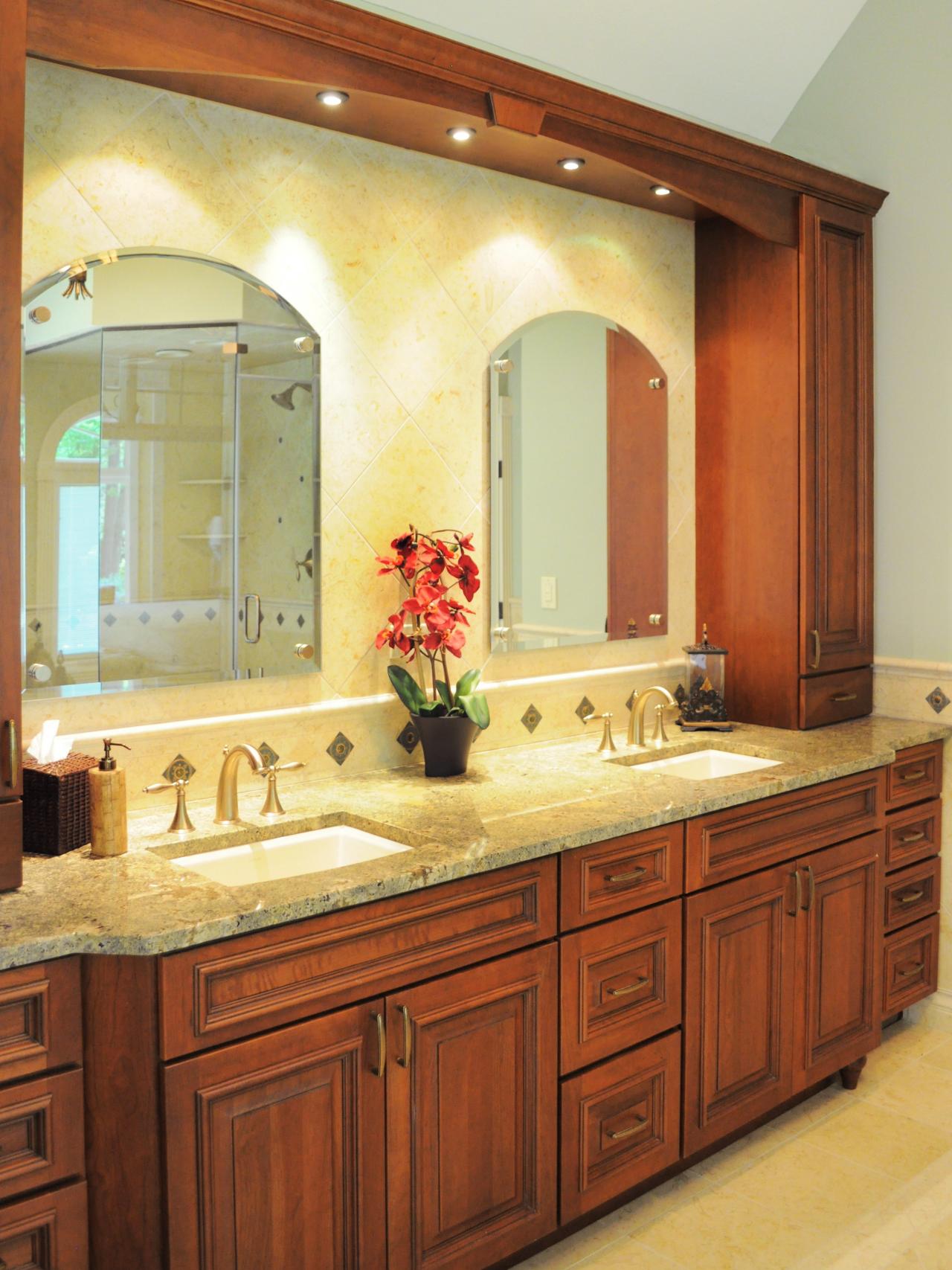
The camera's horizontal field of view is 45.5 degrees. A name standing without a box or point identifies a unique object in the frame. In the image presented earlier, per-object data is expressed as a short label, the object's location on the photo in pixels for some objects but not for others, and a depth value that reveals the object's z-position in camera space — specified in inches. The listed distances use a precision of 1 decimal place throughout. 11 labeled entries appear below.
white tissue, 79.0
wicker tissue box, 76.7
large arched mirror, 83.6
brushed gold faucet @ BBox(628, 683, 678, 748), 117.0
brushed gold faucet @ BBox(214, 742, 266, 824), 86.4
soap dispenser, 76.4
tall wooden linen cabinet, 125.2
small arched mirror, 113.5
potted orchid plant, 100.7
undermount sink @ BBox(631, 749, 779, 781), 115.0
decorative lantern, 125.4
